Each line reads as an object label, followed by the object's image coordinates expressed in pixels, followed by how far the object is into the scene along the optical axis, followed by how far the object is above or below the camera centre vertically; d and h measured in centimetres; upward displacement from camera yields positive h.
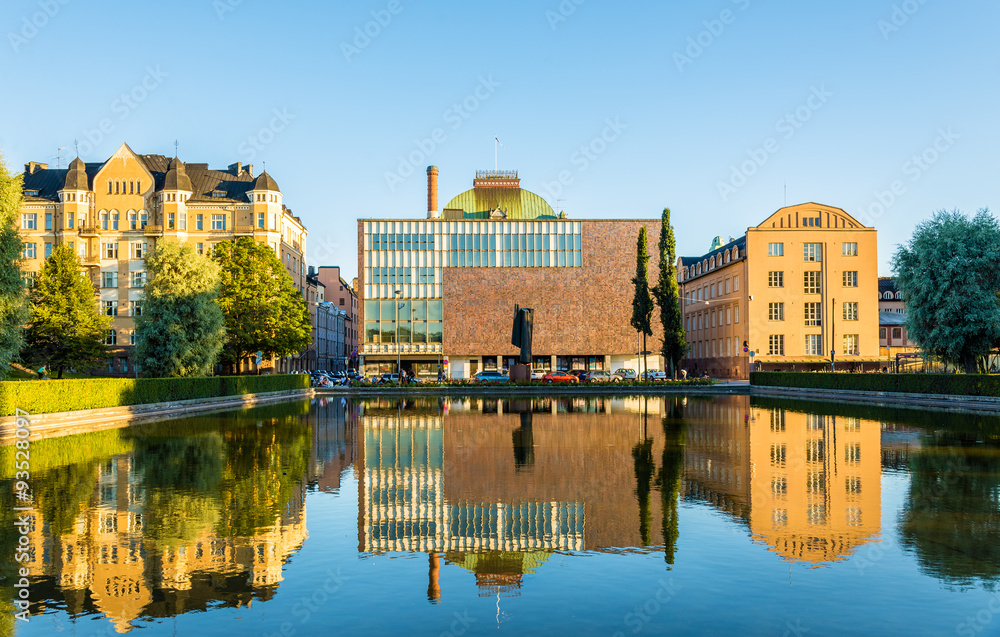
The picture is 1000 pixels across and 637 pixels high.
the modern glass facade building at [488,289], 8762 +714
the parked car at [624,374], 7664 -289
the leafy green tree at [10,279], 3444 +337
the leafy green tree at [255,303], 6016 +375
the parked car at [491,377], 6731 -290
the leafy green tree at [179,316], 4825 +219
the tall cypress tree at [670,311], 6209 +310
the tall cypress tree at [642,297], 6388 +442
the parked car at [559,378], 6550 -278
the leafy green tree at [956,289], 4566 +368
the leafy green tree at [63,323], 5728 +209
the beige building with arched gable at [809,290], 7944 +629
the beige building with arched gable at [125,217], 7562 +1397
